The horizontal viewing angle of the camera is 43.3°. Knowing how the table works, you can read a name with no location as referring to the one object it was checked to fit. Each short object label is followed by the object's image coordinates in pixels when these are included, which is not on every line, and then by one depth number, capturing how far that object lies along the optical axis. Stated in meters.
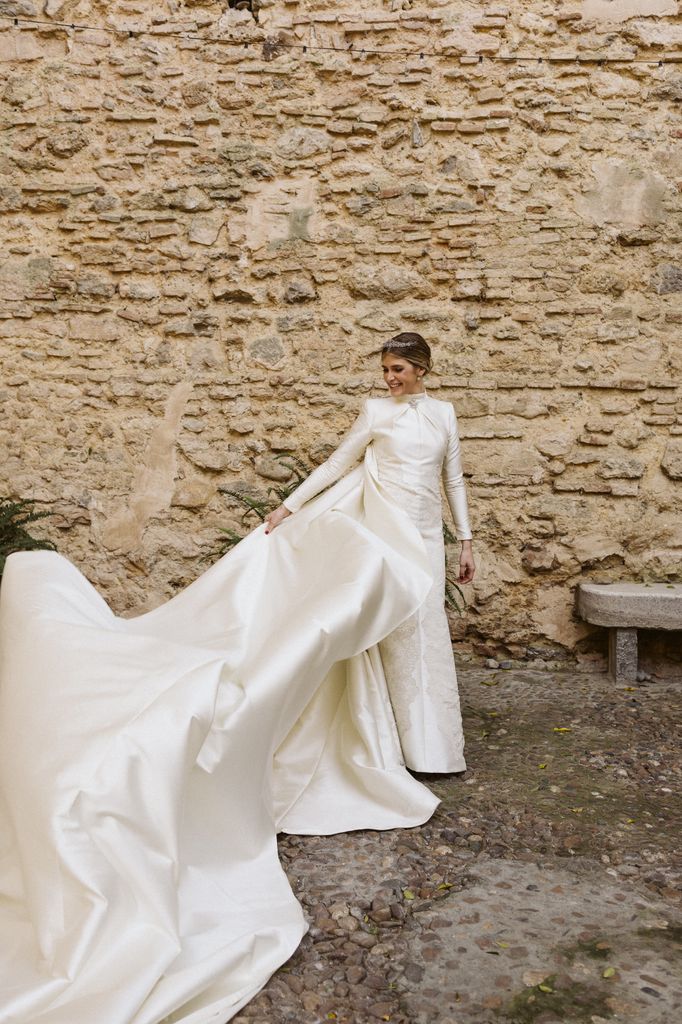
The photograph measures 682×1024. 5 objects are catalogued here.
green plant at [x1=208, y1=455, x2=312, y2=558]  5.43
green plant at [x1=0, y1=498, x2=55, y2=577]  5.22
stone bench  4.95
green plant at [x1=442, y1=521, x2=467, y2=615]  5.23
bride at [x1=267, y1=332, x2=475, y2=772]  3.60
